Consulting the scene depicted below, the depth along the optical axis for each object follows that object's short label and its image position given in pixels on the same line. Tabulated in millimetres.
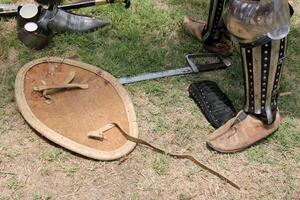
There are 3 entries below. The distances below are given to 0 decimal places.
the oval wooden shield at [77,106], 2668
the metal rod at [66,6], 3479
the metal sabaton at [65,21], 3289
